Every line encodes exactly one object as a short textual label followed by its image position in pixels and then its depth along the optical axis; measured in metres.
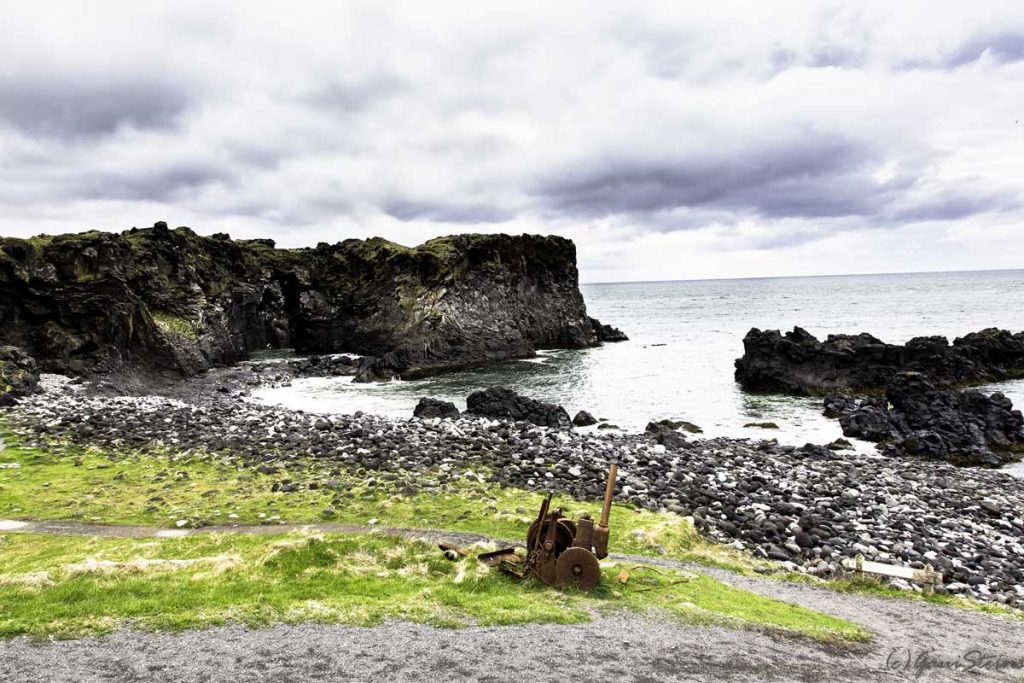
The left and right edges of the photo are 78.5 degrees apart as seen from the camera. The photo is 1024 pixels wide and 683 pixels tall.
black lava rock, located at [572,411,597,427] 34.28
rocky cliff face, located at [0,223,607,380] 42.16
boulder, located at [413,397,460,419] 33.44
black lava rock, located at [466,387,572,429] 33.34
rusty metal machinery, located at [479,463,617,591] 10.83
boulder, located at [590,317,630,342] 87.16
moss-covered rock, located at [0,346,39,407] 31.42
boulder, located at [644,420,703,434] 31.14
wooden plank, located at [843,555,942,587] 12.93
